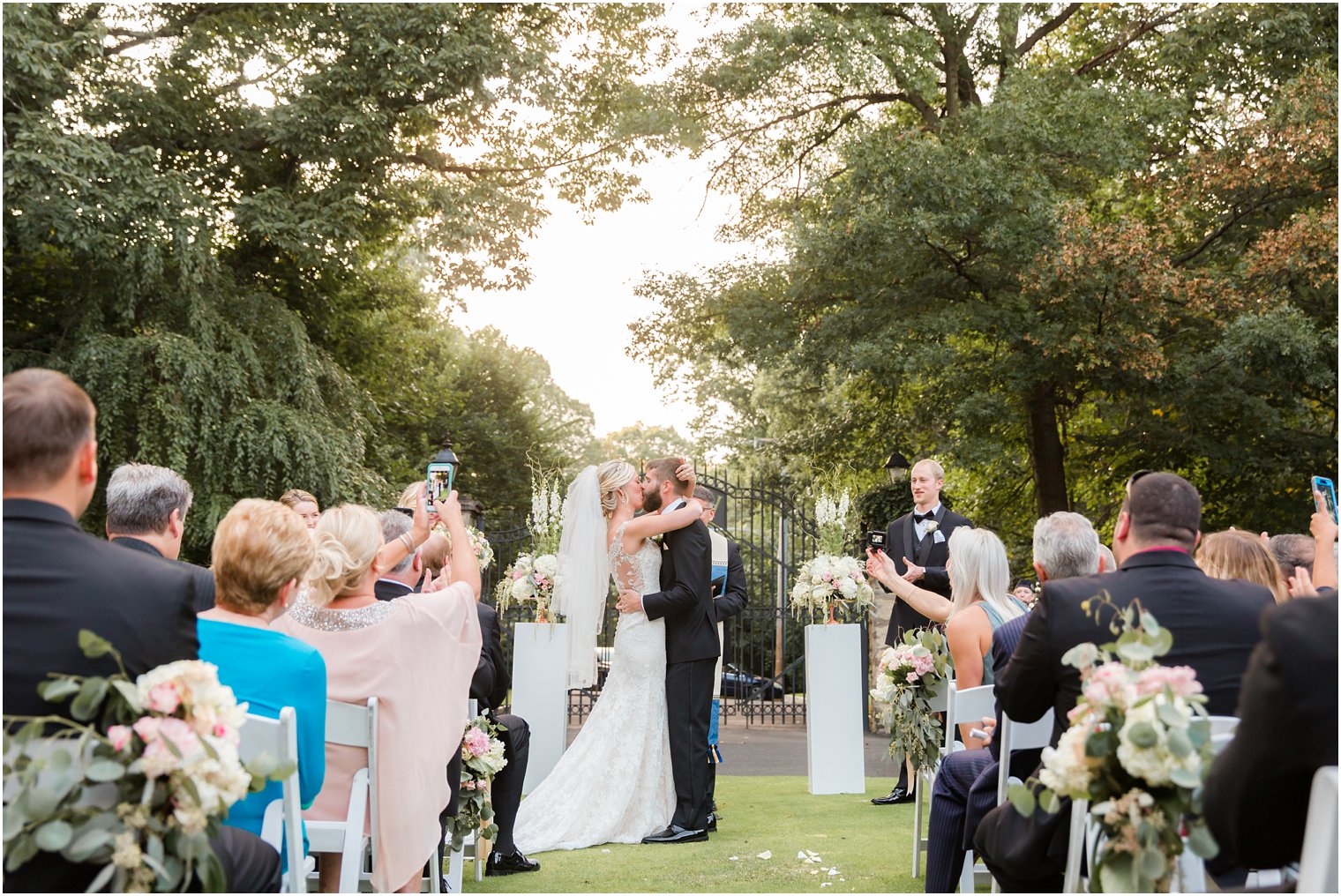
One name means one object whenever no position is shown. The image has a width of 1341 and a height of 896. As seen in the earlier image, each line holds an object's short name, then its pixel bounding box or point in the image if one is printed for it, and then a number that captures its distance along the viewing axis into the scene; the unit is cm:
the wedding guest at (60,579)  240
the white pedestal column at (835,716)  889
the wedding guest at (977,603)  516
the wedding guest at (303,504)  614
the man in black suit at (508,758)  576
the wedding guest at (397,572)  474
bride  700
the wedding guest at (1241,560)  442
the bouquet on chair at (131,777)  219
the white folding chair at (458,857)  543
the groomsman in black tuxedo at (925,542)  848
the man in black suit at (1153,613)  320
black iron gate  1464
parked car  1455
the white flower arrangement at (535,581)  843
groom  700
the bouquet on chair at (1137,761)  244
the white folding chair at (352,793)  376
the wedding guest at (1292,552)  539
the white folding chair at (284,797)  290
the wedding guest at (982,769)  432
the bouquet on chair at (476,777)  532
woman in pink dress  391
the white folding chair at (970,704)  443
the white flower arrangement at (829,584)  889
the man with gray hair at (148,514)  418
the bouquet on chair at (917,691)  601
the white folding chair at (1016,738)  391
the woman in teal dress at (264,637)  324
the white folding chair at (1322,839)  227
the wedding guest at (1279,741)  224
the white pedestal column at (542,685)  830
